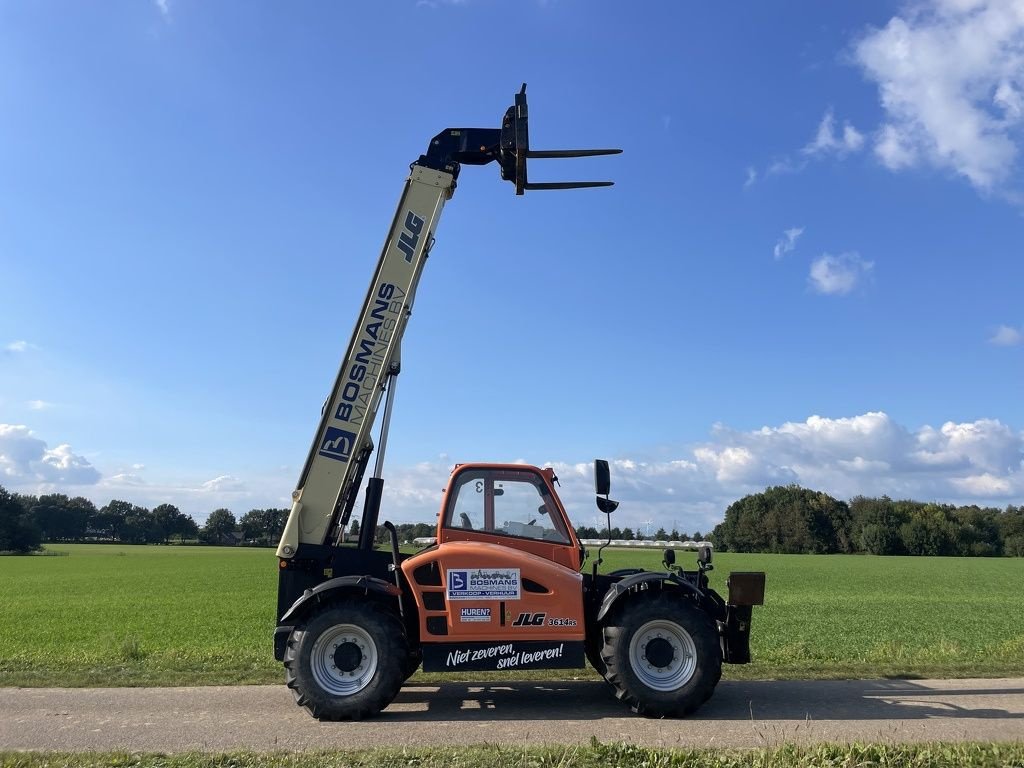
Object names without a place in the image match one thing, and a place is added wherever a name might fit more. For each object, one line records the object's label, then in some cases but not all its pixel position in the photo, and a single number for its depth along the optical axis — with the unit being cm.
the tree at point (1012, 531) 9161
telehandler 762
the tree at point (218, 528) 12031
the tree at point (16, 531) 8800
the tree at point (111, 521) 12750
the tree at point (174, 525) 12493
